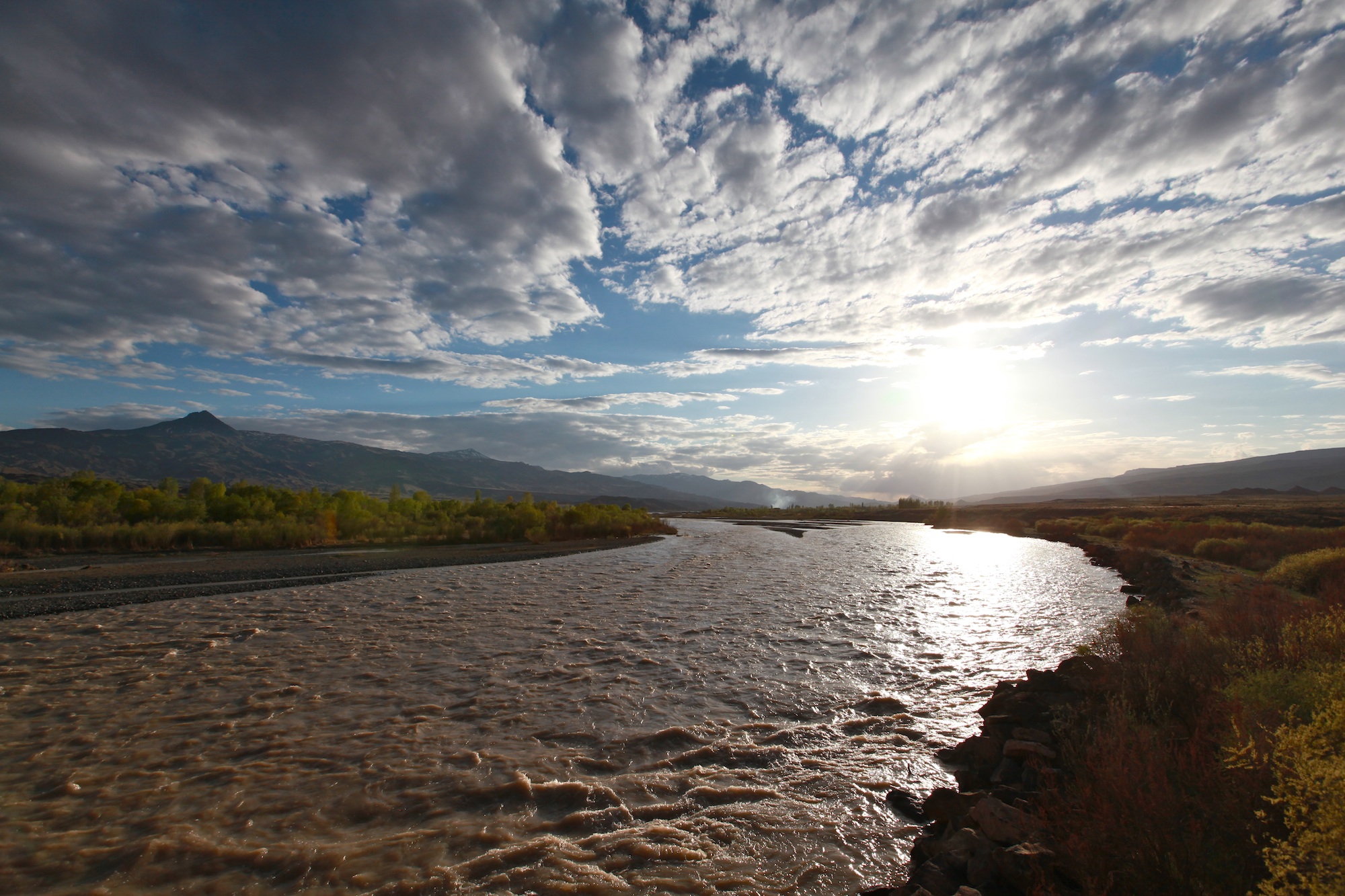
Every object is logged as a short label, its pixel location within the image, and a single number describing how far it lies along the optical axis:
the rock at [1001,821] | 5.24
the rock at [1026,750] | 6.90
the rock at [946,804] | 6.11
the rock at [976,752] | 7.47
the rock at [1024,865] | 4.56
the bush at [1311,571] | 15.15
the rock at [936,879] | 4.85
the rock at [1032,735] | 7.48
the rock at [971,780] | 6.82
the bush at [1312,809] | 3.31
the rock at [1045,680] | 9.30
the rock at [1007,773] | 6.85
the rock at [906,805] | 6.55
